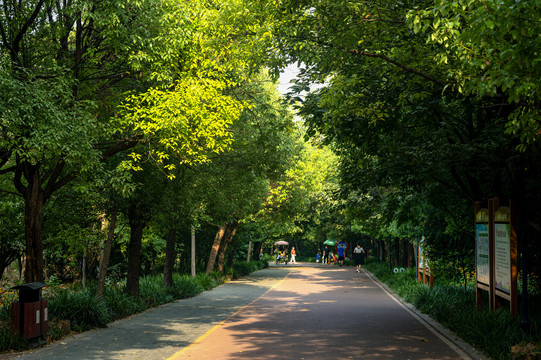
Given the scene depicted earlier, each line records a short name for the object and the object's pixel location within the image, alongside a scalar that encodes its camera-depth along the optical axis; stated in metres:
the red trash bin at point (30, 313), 10.16
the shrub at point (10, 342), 9.95
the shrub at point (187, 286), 20.89
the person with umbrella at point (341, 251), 55.94
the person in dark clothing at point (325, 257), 67.54
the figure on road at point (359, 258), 41.18
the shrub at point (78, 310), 12.20
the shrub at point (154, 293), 17.67
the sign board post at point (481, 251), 12.20
